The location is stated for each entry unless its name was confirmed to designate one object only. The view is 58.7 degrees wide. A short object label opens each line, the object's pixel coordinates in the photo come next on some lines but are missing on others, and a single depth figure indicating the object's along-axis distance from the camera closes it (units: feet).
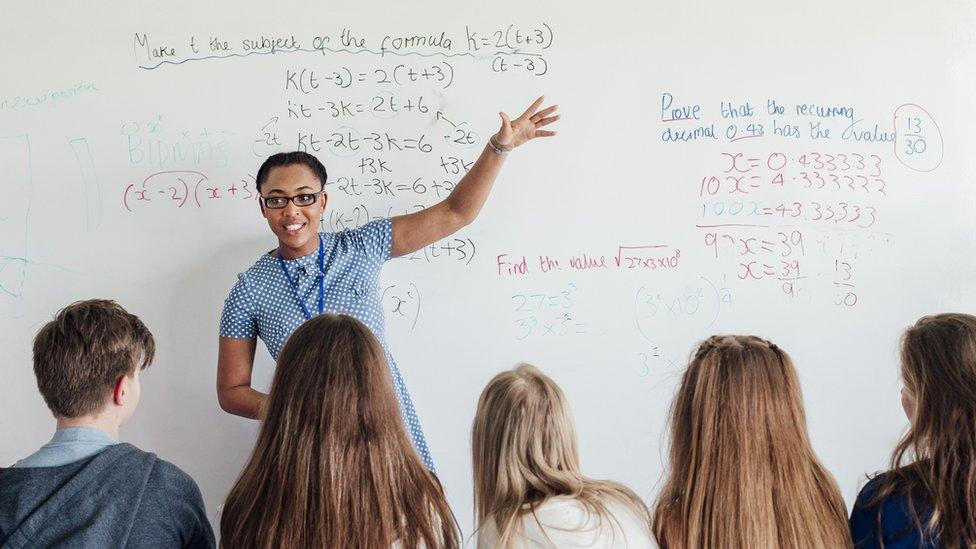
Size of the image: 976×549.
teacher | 7.22
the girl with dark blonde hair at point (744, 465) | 5.01
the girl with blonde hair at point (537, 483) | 4.75
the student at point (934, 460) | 4.91
